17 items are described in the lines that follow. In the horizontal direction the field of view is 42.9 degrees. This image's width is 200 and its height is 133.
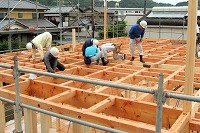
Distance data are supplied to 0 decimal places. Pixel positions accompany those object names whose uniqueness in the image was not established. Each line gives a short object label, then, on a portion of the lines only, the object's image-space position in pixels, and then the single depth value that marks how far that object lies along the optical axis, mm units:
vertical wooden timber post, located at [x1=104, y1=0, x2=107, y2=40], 11308
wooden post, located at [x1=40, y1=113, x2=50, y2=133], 3497
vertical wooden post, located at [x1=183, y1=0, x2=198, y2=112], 2985
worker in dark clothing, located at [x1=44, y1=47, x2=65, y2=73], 5309
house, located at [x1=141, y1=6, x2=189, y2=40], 15648
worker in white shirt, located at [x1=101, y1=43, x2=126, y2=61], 6570
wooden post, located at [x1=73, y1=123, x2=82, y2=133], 3924
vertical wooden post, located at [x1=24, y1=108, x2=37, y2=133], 3680
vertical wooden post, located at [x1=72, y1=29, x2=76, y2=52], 9422
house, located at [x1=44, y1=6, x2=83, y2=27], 22603
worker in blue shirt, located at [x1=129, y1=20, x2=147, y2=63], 6745
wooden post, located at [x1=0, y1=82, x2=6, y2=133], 4223
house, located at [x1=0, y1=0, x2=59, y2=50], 16188
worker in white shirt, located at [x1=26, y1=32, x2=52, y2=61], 6793
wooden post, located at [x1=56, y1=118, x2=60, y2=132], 6109
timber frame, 3177
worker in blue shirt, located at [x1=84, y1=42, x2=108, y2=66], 6383
